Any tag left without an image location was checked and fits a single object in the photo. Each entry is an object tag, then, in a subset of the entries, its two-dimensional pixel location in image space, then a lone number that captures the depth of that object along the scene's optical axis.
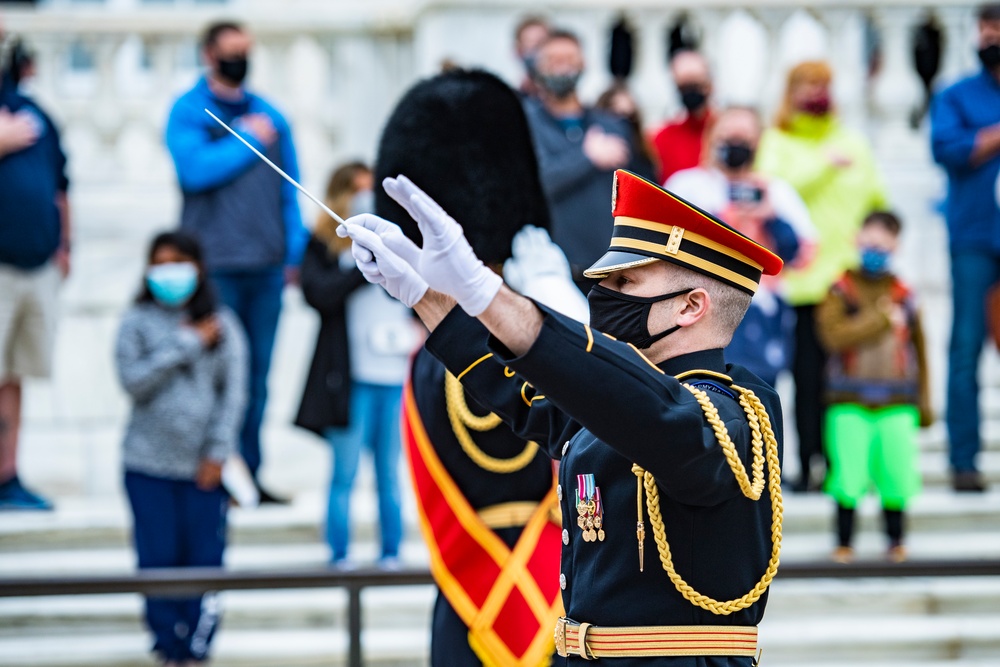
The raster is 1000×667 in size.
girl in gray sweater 12.25
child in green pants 13.67
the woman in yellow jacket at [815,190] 15.12
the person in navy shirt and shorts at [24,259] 14.21
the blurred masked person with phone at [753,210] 14.10
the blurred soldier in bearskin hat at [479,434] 7.62
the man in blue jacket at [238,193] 14.79
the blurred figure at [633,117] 14.41
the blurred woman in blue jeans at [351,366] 13.32
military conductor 5.08
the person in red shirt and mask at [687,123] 15.92
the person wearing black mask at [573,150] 12.54
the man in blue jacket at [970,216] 15.08
